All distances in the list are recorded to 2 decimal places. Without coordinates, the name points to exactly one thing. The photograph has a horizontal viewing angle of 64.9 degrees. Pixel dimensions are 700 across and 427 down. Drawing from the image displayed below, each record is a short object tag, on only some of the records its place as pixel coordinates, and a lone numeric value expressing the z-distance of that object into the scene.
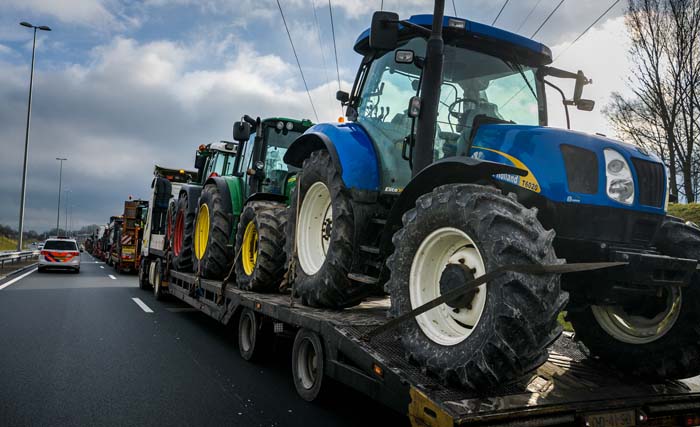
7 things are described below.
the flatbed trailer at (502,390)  3.18
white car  23.58
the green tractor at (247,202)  7.42
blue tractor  3.30
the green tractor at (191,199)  10.67
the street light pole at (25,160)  30.72
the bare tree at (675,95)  18.34
